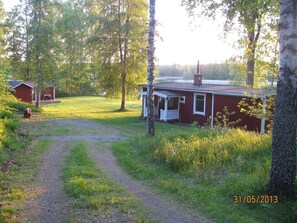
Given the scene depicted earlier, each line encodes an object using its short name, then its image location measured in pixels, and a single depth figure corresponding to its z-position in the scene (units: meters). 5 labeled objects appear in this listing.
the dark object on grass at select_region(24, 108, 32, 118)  23.03
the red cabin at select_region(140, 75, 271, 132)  19.30
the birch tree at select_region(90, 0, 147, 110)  29.03
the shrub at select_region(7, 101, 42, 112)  26.74
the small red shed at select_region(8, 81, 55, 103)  37.09
